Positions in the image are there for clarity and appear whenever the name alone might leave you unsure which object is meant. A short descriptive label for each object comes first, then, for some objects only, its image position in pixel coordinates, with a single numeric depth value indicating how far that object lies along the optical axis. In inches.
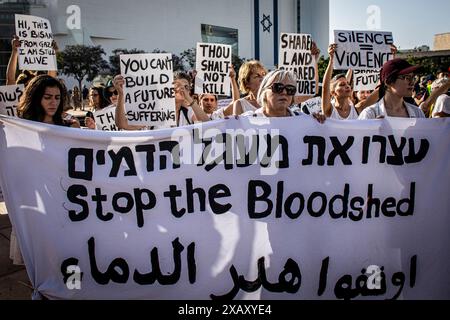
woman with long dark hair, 138.2
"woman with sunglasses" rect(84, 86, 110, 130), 221.0
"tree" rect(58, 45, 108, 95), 1630.2
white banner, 109.9
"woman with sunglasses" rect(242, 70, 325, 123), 119.0
